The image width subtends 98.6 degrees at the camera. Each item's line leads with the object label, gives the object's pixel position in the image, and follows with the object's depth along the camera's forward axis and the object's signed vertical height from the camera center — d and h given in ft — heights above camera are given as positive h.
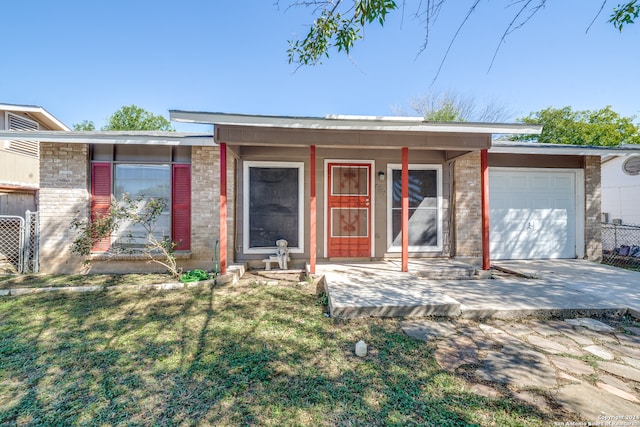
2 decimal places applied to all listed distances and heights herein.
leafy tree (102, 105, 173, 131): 84.58 +29.00
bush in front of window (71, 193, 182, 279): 16.63 -1.28
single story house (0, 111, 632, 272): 18.52 +1.29
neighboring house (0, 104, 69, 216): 29.53 +5.78
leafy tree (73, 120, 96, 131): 89.10 +28.62
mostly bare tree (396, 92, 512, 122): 56.85 +22.67
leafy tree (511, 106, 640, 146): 48.60 +17.33
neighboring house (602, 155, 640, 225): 28.14 +2.87
